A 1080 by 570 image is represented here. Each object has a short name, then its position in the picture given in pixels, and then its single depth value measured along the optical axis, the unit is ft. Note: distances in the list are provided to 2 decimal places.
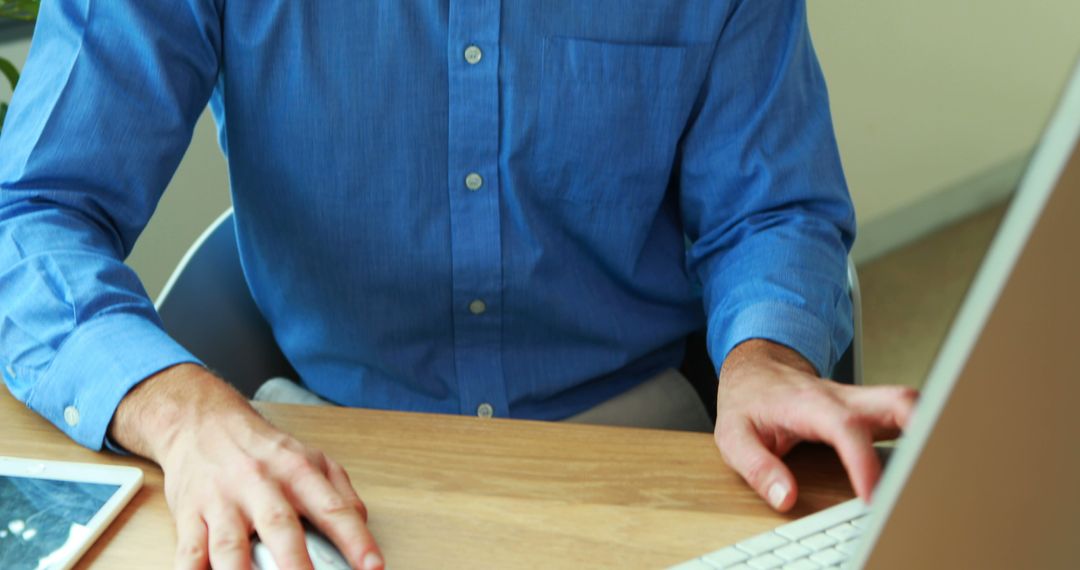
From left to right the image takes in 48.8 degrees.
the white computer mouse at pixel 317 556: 2.23
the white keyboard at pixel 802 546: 2.21
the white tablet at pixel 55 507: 2.29
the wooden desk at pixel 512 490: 2.34
